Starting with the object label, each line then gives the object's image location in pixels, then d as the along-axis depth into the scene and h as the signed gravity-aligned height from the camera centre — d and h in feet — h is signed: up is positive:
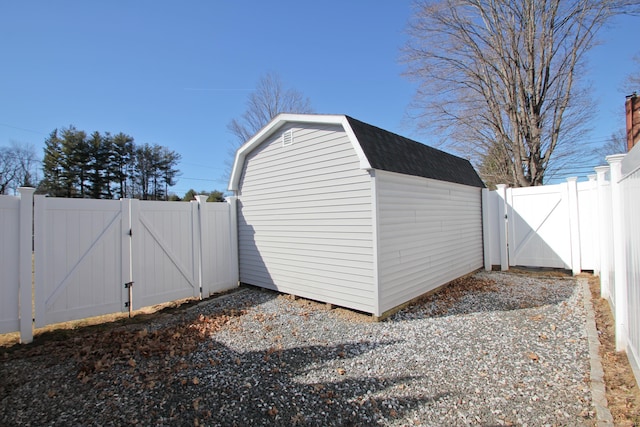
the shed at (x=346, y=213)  15.55 +0.17
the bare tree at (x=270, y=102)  60.64 +24.81
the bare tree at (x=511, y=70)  38.32 +20.68
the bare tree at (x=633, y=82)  40.59 +18.66
